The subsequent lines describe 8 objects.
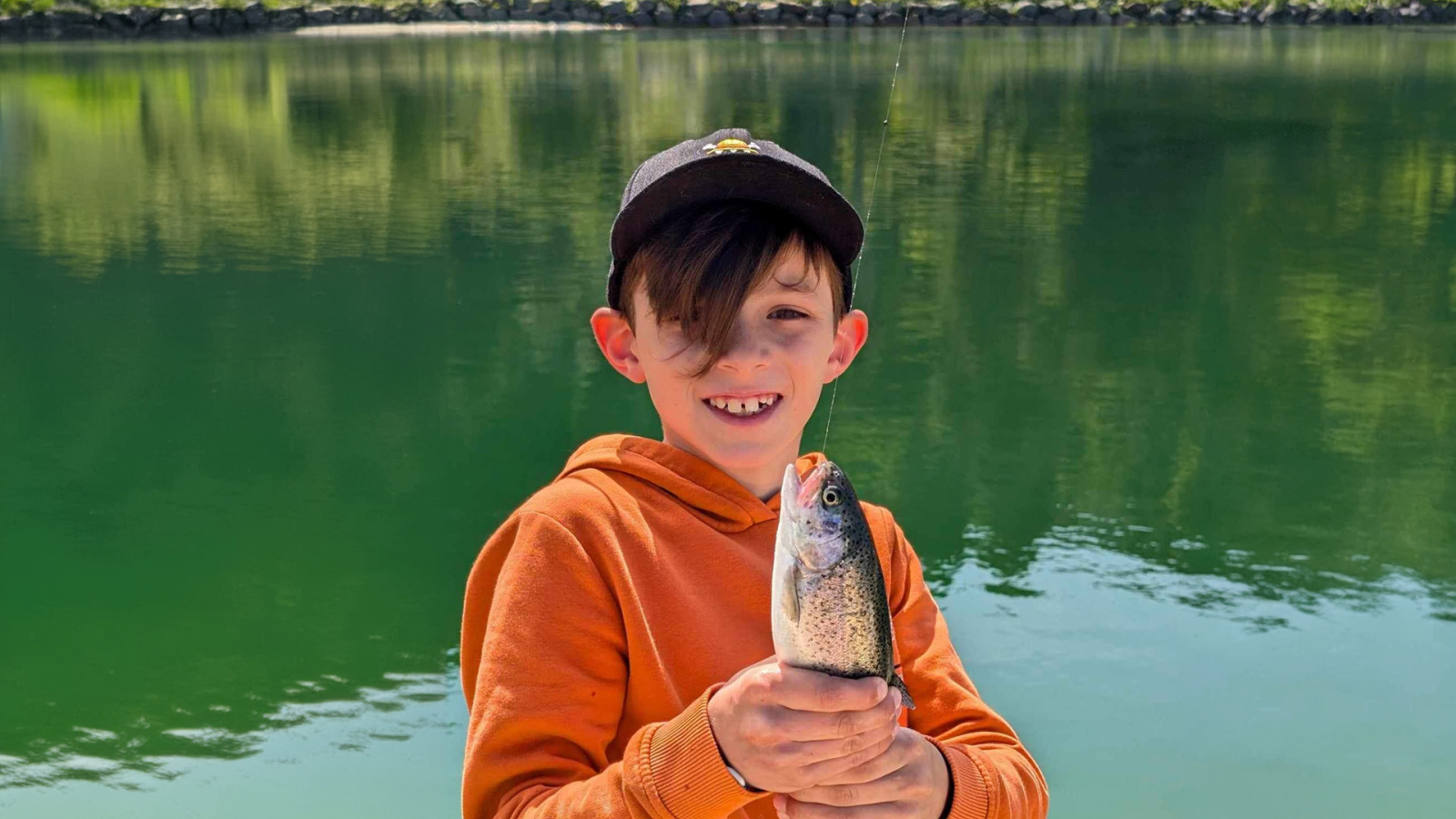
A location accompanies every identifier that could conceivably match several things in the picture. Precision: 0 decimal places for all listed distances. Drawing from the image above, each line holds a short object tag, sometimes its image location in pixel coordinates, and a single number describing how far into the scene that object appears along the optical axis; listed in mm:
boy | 1370
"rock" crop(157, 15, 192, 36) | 37969
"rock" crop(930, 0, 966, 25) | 41031
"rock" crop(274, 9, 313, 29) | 40094
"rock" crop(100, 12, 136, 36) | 37688
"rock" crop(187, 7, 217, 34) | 38562
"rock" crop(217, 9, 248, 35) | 38719
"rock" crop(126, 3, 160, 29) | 37844
